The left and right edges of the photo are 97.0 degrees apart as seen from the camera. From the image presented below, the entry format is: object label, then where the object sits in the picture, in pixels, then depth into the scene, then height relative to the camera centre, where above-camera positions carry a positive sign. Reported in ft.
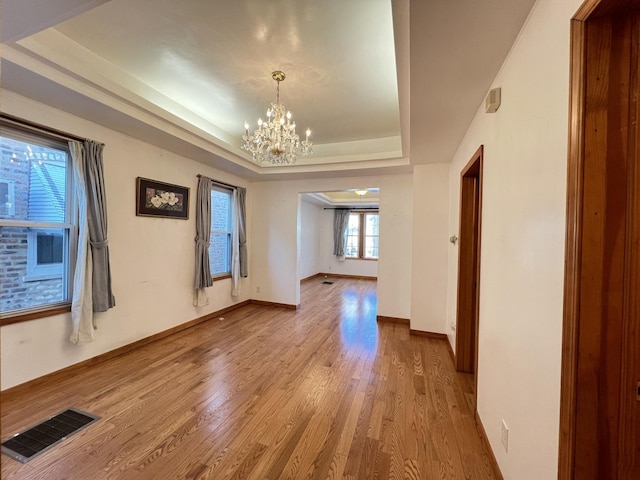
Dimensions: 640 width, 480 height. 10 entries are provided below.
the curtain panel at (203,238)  12.81 -0.17
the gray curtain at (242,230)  15.80 +0.30
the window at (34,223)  7.35 +0.27
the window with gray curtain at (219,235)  12.89 +0.00
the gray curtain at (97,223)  8.57 +0.32
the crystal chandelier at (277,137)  9.05 +3.23
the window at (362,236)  28.14 +0.12
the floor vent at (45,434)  5.68 -4.37
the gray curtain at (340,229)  28.14 +0.77
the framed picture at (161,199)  10.42 +1.38
